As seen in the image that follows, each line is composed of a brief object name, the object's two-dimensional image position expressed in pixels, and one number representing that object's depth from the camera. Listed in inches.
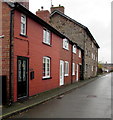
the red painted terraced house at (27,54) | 247.1
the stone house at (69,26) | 785.8
